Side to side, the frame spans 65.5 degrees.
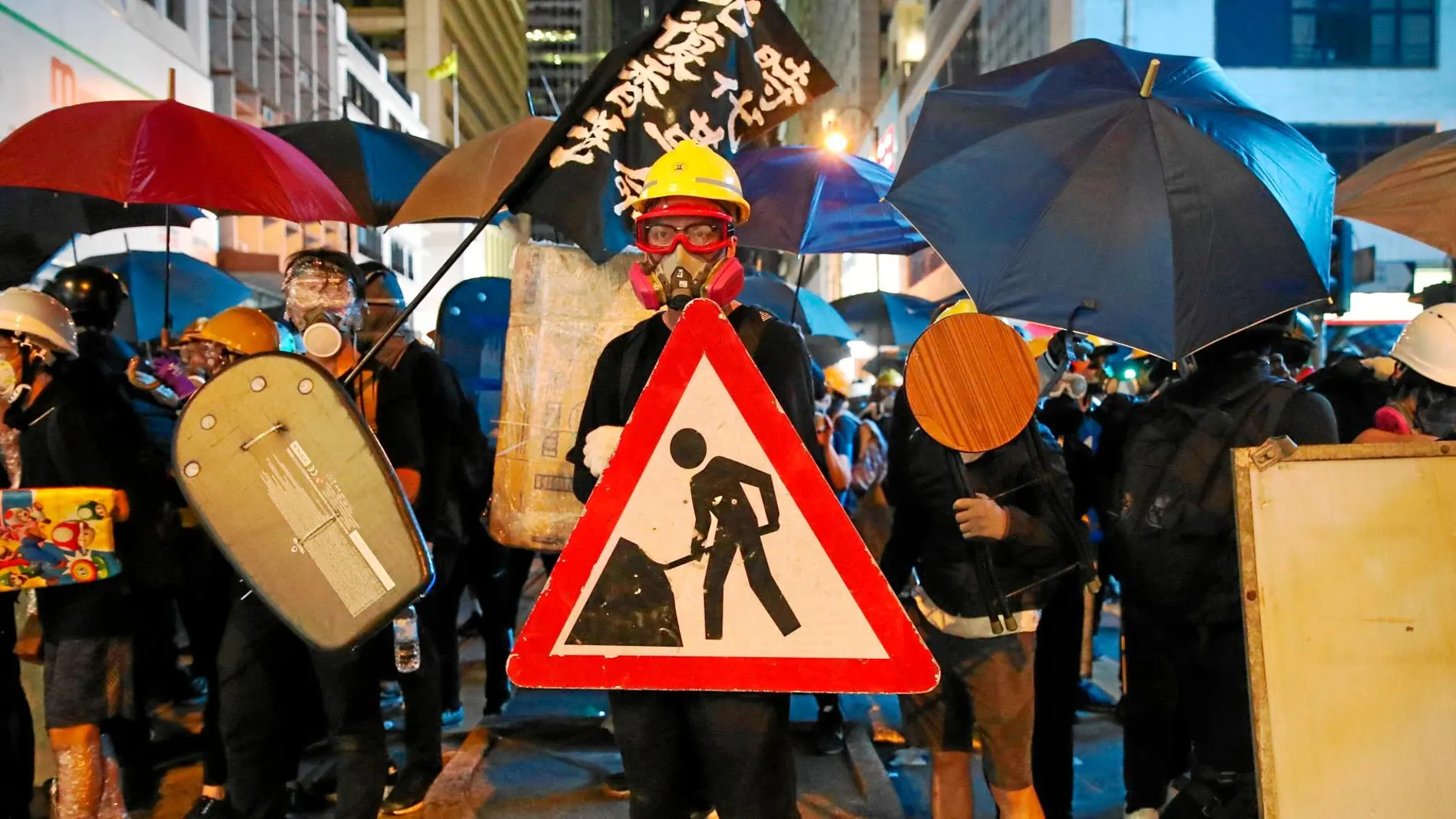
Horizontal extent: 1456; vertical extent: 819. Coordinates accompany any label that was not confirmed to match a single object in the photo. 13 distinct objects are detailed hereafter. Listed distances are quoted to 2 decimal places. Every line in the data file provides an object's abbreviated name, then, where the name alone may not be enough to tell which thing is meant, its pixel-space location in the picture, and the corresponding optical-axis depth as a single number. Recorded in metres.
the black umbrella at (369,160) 7.01
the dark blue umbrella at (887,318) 11.39
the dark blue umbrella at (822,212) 6.05
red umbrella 4.98
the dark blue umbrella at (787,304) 9.27
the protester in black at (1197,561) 3.40
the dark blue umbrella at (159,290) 8.82
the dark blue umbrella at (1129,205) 3.14
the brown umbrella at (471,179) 5.88
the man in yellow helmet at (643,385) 2.68
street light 11.50
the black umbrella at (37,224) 6.17
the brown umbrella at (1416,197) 4.20
